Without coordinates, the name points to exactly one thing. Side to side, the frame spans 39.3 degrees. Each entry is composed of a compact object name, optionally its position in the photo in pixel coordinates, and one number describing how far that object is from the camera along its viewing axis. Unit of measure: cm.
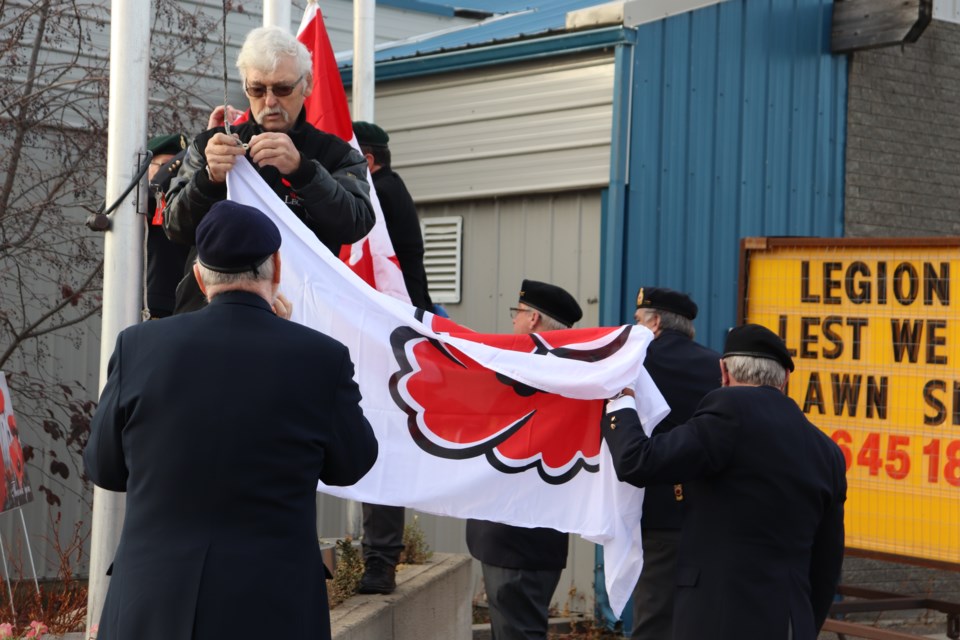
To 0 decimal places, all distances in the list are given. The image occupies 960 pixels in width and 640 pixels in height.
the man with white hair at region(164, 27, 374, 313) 450
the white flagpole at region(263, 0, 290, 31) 767
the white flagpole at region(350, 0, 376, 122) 914
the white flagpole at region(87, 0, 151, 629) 542
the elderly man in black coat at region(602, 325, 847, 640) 526
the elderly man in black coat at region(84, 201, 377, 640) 348
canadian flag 698
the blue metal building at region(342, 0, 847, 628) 1042
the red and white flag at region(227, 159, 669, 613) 539
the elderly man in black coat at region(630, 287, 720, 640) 678
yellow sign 858
